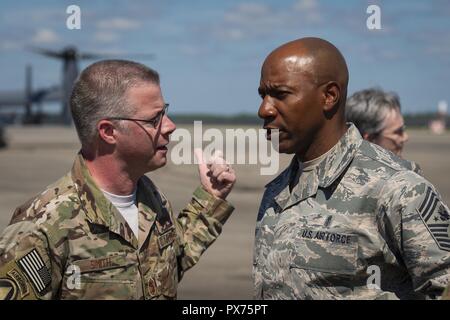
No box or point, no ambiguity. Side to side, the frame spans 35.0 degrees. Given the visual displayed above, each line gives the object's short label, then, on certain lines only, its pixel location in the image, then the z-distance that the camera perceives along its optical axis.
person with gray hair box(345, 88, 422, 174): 4.27
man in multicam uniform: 2.55
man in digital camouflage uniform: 2.46
